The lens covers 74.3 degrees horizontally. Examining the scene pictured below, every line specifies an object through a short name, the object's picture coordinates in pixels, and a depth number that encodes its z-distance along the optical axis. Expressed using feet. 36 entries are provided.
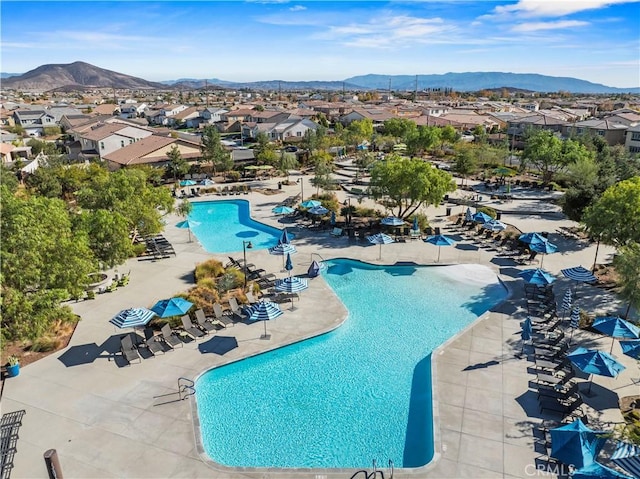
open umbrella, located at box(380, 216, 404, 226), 99.52
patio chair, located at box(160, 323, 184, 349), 60.60
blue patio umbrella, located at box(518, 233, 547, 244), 85.76
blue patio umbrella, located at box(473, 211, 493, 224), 102.24
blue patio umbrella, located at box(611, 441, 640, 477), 36.22
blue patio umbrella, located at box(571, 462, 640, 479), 36.00
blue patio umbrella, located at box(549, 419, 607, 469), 37.53
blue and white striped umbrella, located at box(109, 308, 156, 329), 58.54
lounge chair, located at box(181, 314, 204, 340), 63.16
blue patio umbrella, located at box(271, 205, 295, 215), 111.86
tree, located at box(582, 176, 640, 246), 73.61
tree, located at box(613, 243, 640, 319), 57.57
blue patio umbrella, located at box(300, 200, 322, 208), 112.98
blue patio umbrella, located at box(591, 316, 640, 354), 54.70
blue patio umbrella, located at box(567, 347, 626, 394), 48.26
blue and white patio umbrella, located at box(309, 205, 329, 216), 112.06
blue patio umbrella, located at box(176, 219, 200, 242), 108.24
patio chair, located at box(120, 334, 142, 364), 57.06
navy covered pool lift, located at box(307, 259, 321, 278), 80.74
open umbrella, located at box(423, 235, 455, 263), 88.53
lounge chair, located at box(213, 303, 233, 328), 66.13
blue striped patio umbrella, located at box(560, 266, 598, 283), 71.77
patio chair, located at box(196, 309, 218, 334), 64.25
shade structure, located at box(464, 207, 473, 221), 106.58
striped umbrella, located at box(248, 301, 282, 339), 61.05
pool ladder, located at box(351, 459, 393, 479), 40.32
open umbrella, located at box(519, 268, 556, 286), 71.32
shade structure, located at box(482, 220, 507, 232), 96.98
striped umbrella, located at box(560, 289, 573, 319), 67.05
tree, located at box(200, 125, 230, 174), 166.87
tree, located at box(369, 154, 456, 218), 99.55
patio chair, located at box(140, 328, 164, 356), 59.06
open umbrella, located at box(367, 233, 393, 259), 88.79
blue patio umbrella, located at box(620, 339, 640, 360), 51.70
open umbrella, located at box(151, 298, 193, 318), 61.77
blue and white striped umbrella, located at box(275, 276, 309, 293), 69.36
